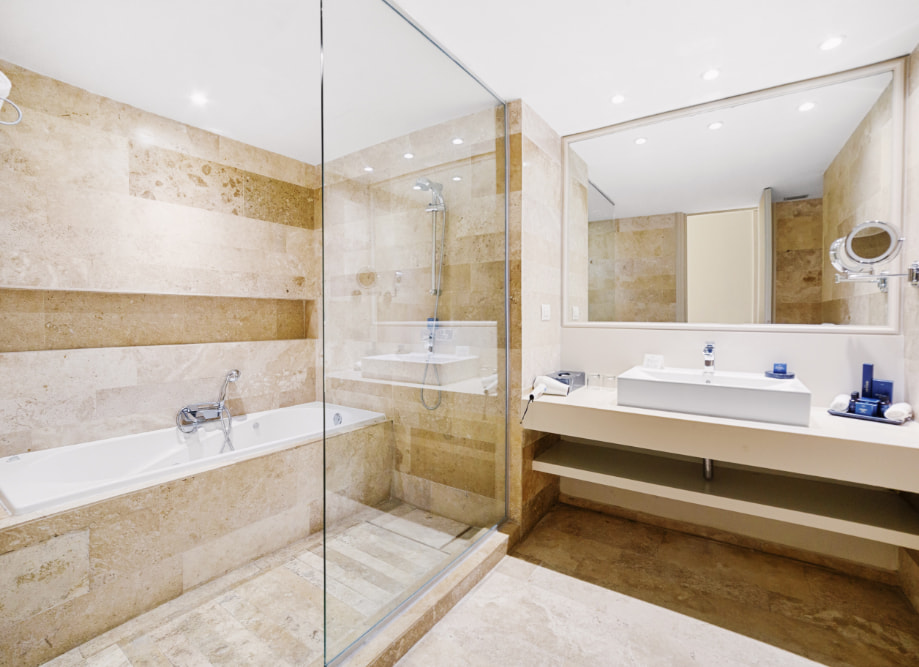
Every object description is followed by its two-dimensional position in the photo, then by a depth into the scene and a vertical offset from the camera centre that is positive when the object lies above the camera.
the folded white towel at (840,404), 1.86 -0.33
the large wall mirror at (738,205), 1.94 +0.67
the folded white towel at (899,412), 1.69 -0.34
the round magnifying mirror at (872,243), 1.79 +0.38
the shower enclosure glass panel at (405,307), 1.33 +0.09
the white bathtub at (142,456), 1.66 -0.68
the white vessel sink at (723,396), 1.68 -0.29
